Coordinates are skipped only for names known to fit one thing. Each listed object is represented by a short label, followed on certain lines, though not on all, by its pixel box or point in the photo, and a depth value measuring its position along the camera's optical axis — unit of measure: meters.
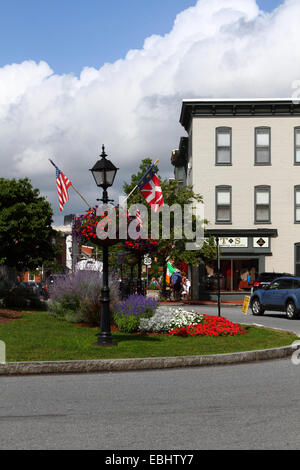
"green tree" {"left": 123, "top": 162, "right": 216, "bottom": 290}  38.19
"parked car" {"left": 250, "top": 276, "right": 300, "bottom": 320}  25.02
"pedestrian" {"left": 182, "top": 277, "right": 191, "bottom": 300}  41.75
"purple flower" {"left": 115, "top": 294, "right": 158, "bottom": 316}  17.36
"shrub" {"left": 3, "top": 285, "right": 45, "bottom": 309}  25.56
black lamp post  13.55
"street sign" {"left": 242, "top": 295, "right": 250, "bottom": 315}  24.36
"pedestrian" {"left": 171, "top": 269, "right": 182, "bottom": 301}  38.28
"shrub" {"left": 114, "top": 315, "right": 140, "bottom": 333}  16.72
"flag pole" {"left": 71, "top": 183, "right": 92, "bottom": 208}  16.04
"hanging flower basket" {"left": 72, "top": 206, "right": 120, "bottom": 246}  14.20
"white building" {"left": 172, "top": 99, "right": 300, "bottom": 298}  43.25
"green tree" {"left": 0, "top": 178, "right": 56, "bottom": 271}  28.75
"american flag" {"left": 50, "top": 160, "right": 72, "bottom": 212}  23.72
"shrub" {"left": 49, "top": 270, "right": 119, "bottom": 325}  18.81
